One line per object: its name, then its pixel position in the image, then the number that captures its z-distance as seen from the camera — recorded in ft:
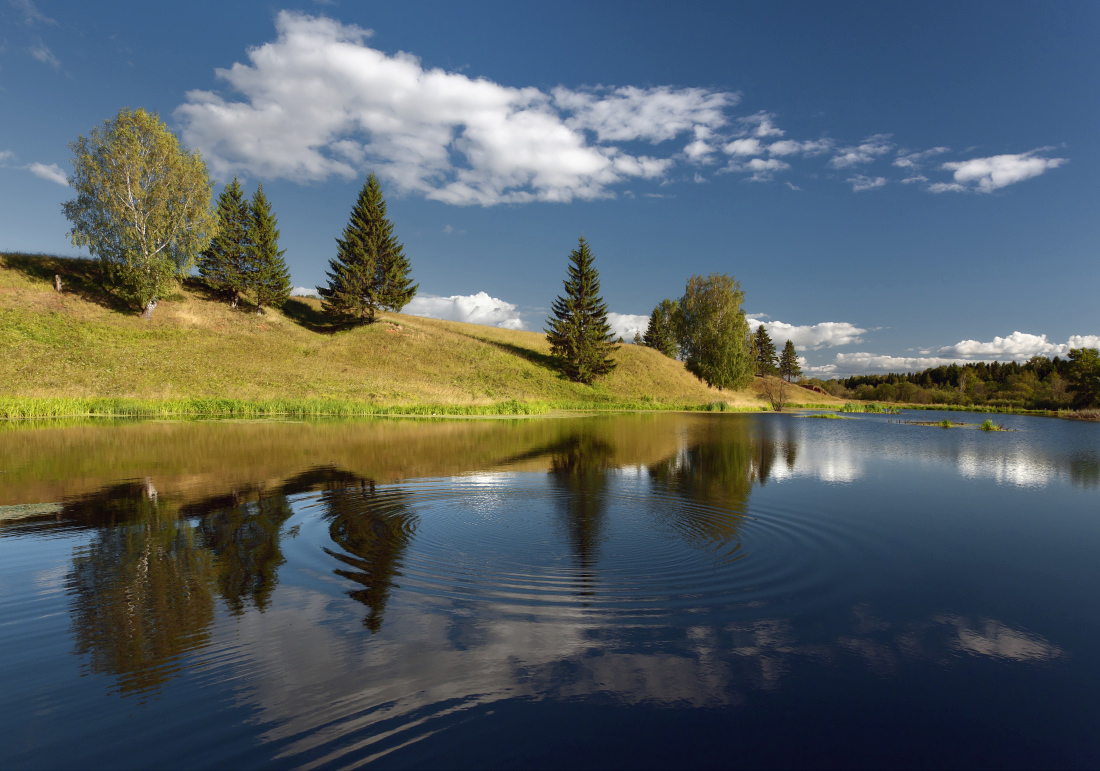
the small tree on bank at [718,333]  225.35
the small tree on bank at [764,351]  346.54
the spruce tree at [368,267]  187.62
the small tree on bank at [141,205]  149.59
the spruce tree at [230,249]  177.99
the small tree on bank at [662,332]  300.61
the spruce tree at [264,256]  182.50
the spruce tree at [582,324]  199.62
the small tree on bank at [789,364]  368.48
